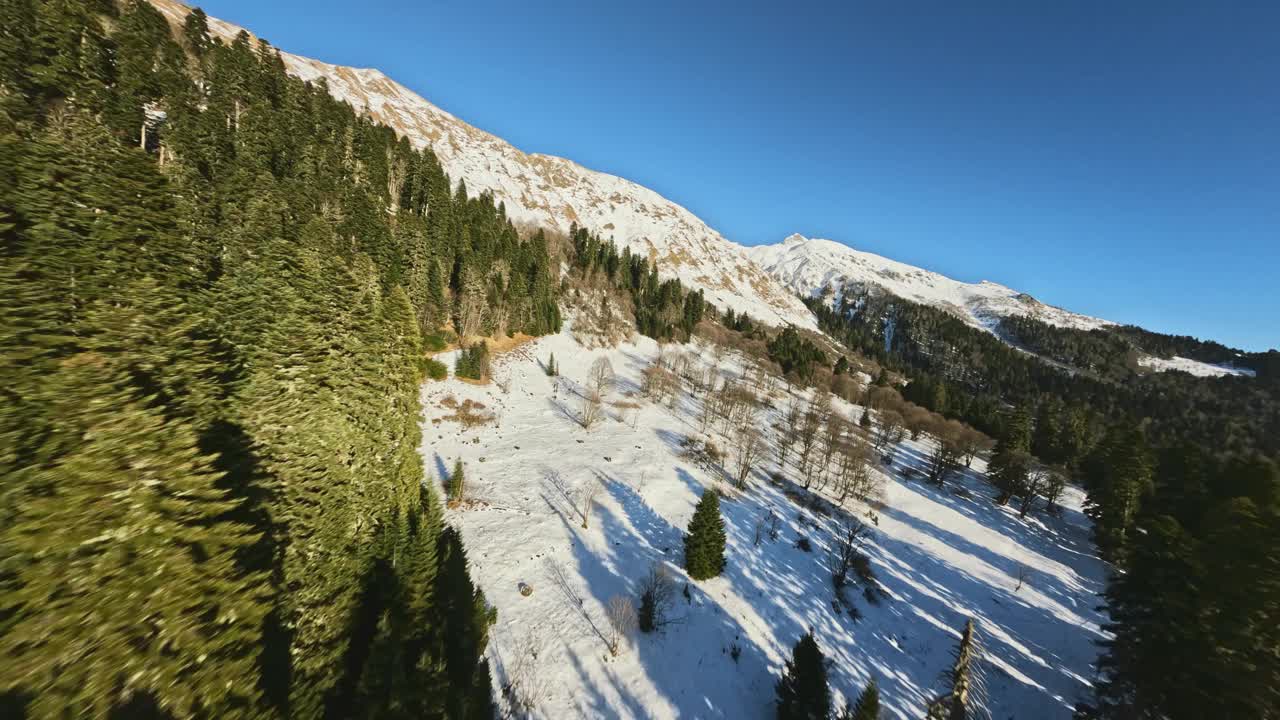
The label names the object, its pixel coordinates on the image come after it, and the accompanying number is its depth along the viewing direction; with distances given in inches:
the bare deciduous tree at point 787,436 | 2147.6
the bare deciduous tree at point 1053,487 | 2102.6
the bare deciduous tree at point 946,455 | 2328.4
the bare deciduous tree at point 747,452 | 1674.3
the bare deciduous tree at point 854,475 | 1814.3
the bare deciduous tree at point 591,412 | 1847.9
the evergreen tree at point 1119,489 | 1717.5
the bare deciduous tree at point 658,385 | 2459.4
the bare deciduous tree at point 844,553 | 1263.5
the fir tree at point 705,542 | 1082.1
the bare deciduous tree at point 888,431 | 2696.9
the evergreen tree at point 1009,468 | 2134.6
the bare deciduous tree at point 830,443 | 1941.8
